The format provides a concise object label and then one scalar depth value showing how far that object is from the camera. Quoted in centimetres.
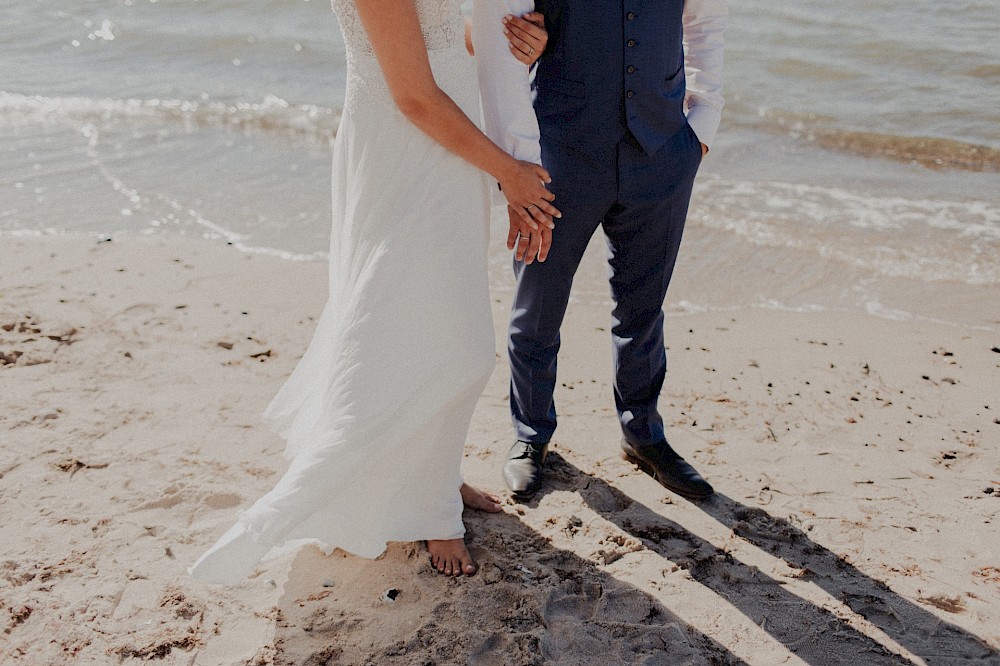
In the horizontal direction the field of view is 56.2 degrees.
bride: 265
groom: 293
